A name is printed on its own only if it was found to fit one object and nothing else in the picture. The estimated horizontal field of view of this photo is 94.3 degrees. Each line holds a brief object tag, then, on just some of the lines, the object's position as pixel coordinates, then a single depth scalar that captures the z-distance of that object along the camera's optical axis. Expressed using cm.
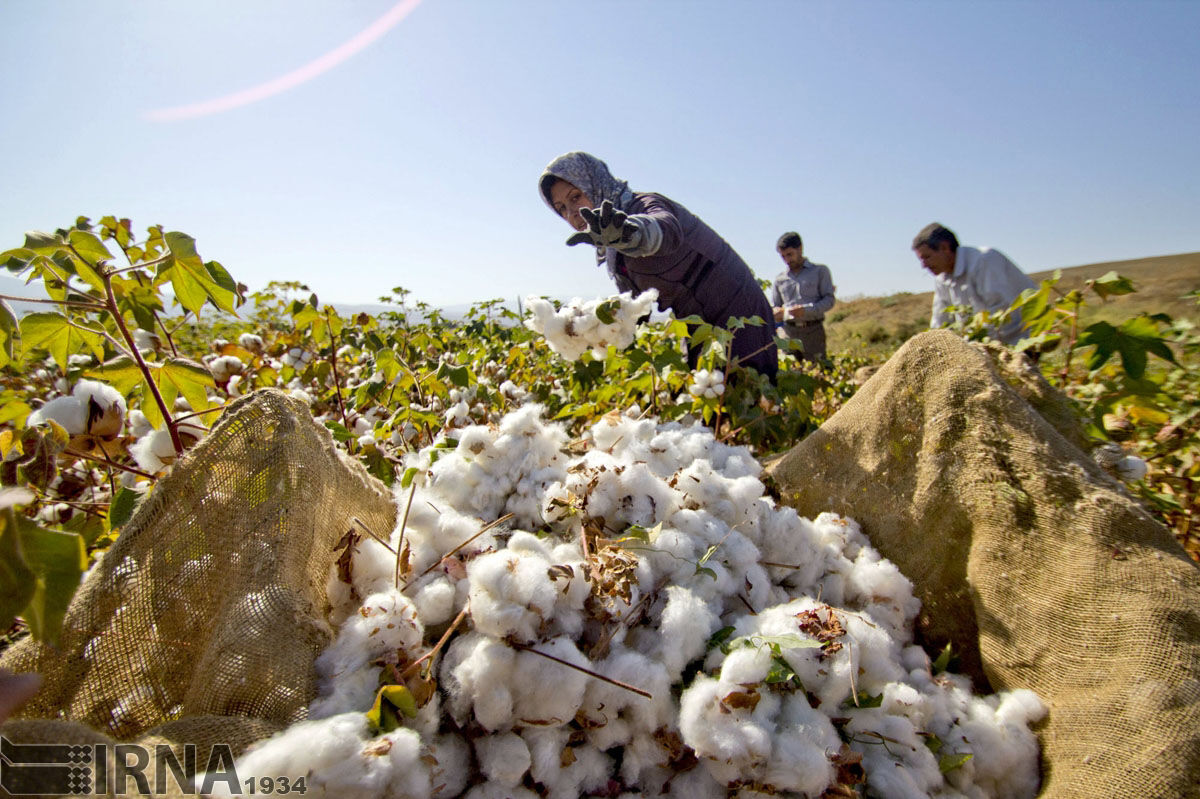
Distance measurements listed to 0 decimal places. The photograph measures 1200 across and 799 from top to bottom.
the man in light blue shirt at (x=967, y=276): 337
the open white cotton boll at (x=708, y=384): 179
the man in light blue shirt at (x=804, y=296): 542
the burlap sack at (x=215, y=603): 80
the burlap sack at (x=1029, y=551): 93
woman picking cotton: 290
